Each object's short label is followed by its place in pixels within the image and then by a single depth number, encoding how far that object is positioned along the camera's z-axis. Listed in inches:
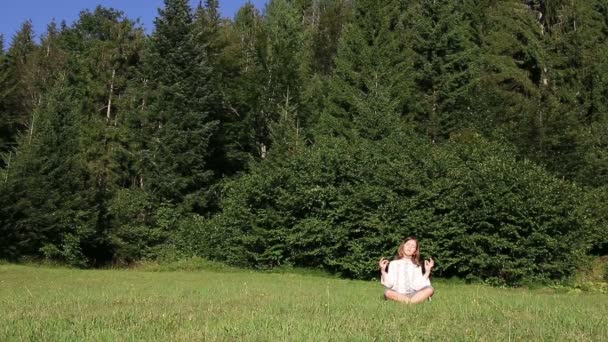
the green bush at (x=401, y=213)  950.4
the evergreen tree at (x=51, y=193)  1291.8
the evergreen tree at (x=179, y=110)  1556.3
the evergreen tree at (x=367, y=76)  1415.8
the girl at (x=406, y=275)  410.6
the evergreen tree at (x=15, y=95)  1763.0
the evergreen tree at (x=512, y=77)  1300.4
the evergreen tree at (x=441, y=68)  1552.7
